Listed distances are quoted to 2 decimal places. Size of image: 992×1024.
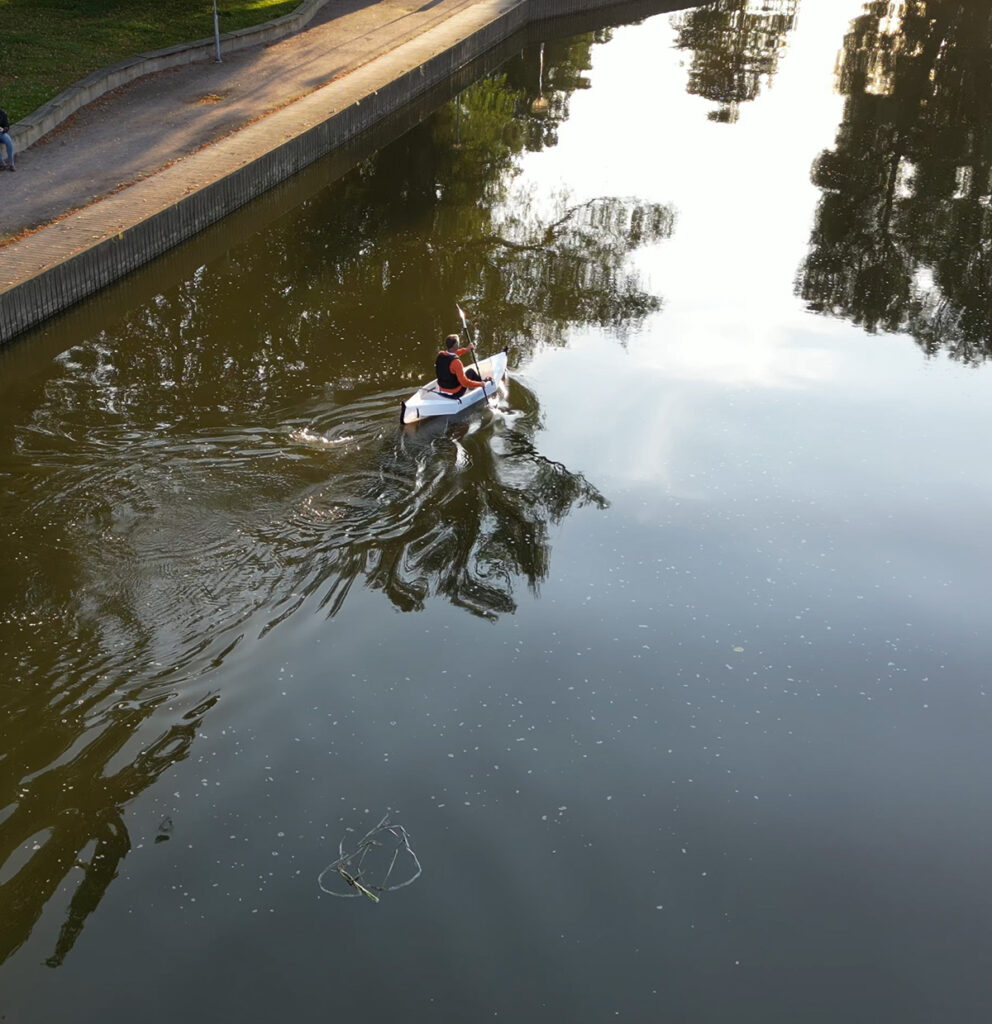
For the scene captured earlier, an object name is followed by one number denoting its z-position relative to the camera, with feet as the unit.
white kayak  44.27
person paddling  45.19
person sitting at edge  63.10
